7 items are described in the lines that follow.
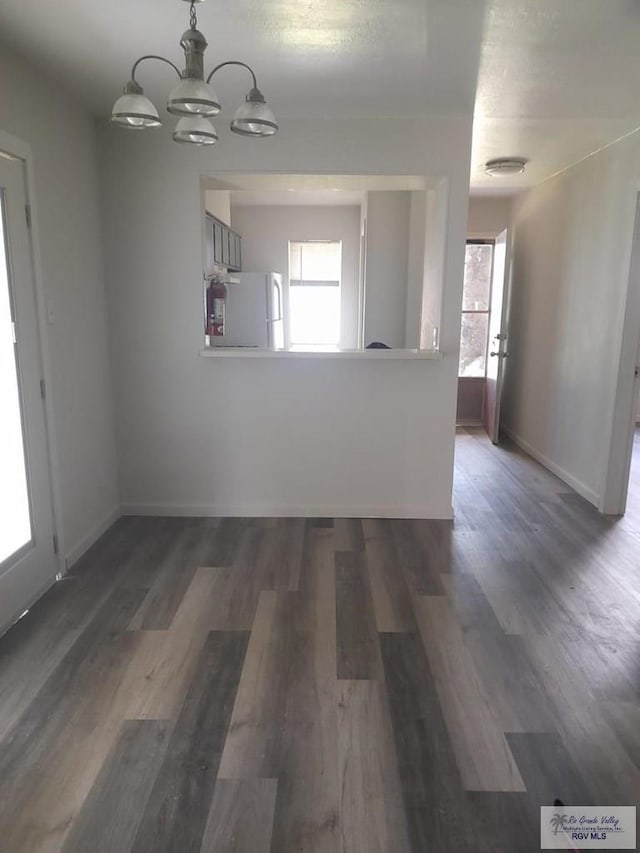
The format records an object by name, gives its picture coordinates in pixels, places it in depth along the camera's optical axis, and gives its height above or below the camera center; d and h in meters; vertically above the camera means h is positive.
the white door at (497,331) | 5.53 -0.21
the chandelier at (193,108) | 1.79 +0.67
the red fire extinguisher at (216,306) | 3.71 +0.00
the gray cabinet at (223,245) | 4.88 +0.61
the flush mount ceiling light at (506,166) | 4.44 +1.14
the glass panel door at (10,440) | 2.51 -0.62
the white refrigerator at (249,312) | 4.73 -0.04
